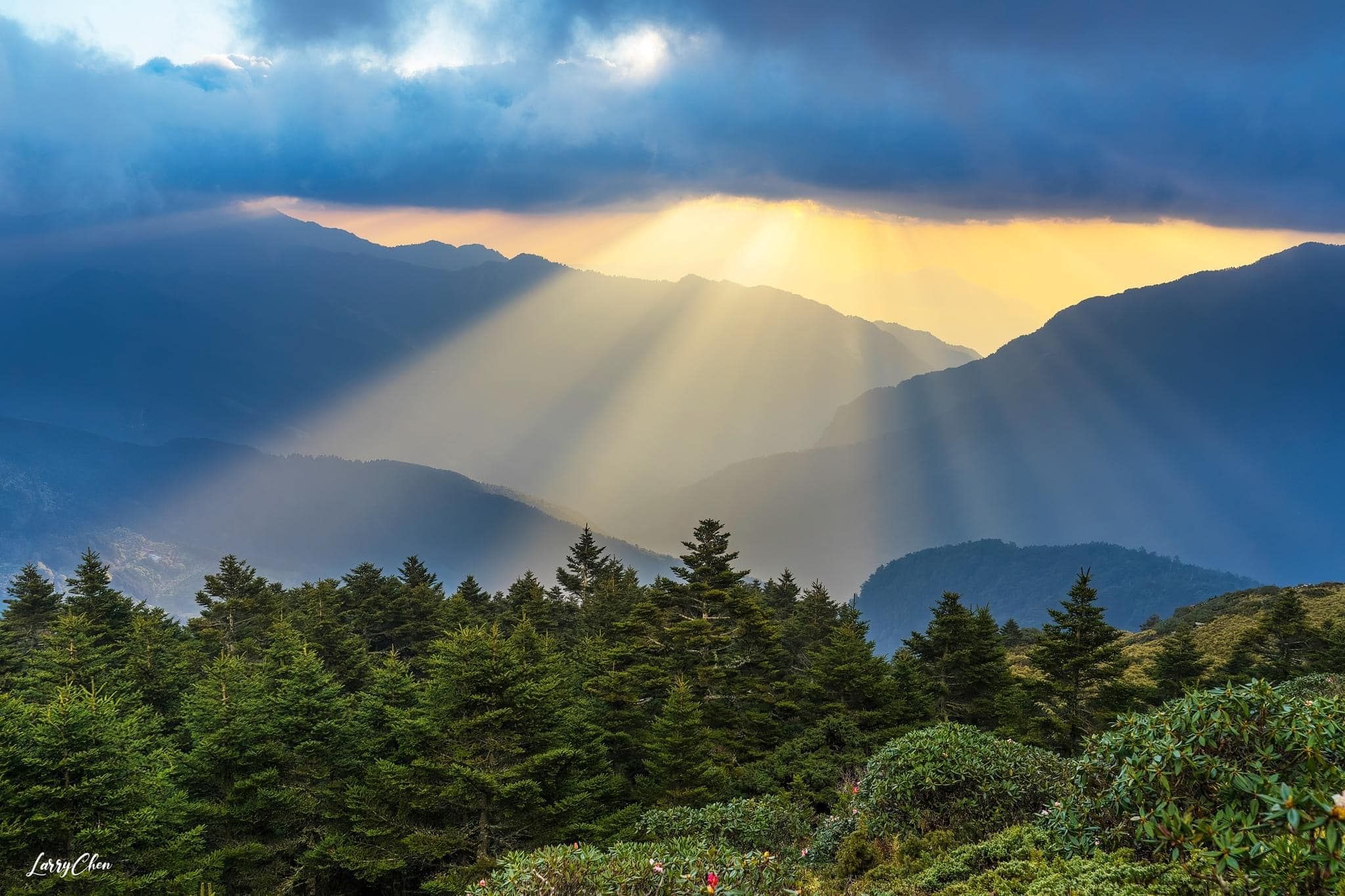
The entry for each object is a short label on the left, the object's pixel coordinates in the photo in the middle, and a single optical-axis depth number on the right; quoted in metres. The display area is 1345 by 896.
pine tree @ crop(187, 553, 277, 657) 49.28
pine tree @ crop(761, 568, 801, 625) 67.44
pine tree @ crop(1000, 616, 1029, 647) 89.64
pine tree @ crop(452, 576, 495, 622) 59.84
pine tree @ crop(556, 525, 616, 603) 73.69
